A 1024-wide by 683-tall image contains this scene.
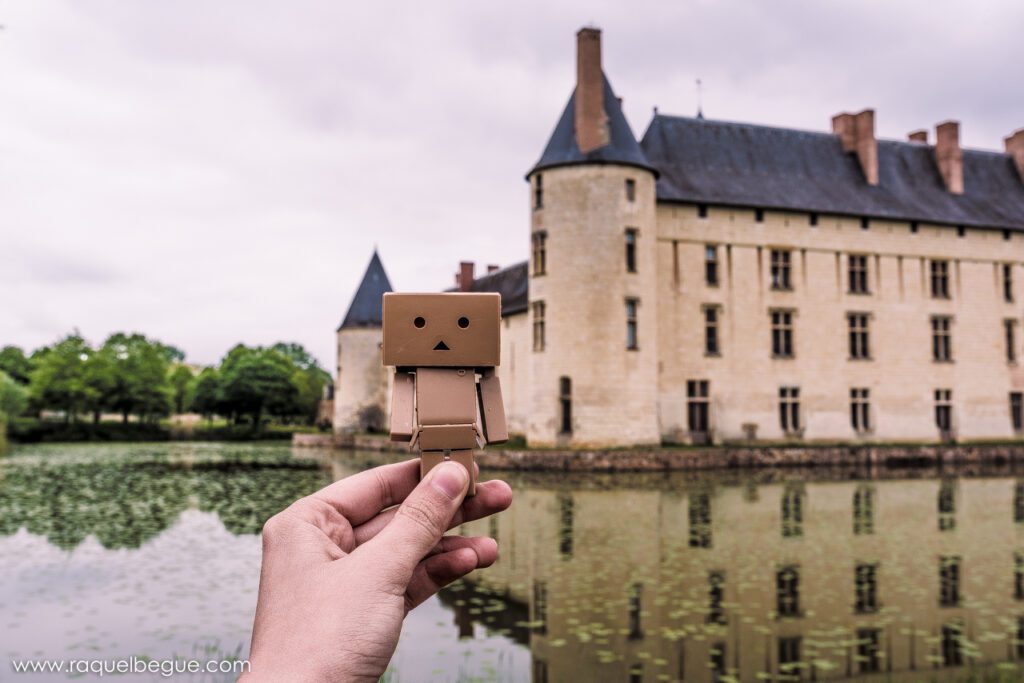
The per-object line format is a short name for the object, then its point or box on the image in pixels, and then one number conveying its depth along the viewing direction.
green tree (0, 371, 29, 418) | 51.51
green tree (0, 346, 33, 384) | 84.94
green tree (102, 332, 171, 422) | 61.84
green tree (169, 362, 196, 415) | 95.62
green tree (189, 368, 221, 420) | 75.56
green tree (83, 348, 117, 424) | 59.94
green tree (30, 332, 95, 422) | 59.44
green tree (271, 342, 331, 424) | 75.00
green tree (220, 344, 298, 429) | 66.56
